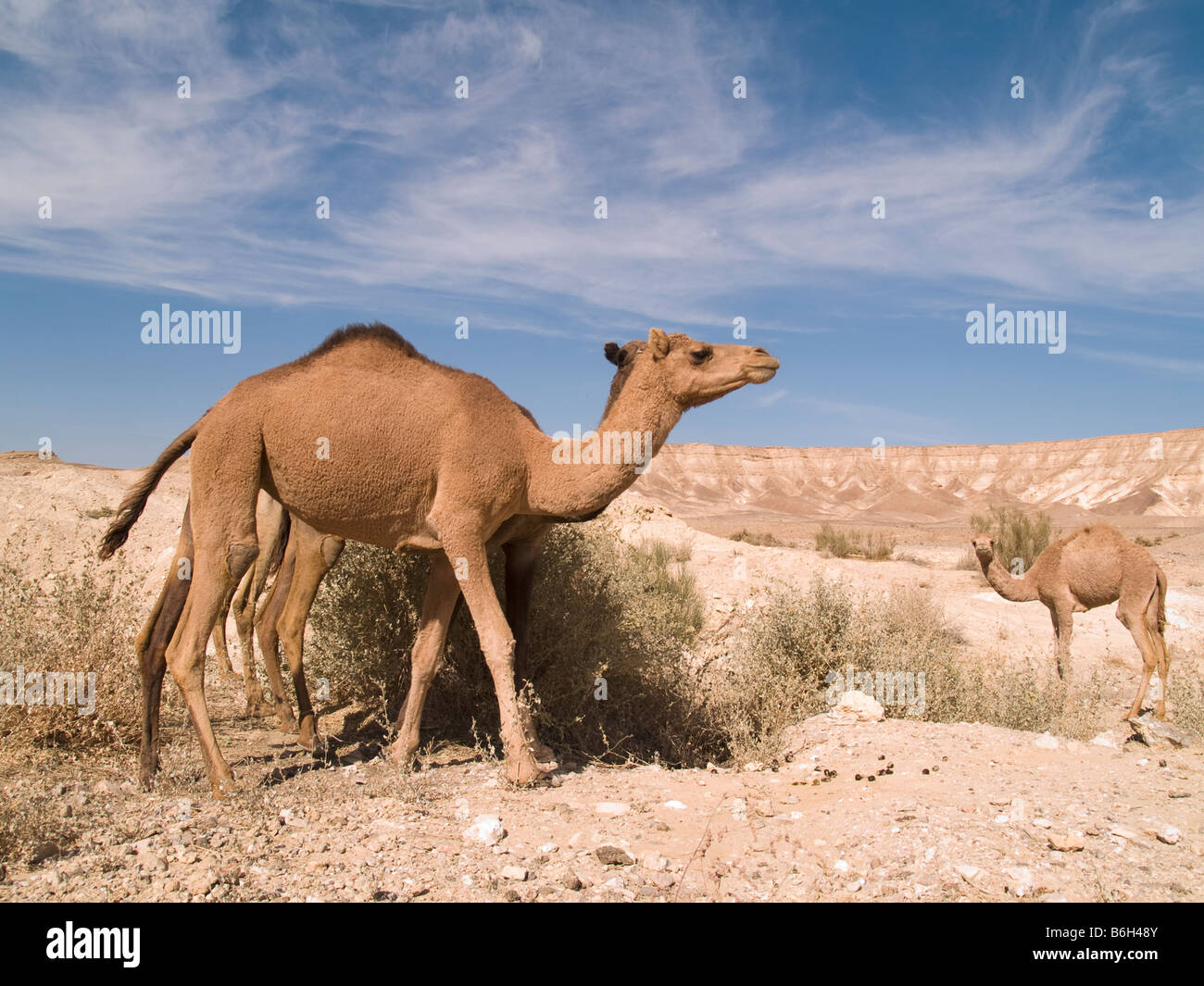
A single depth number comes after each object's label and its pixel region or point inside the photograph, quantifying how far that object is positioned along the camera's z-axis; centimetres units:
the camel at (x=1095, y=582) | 1037
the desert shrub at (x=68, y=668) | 589
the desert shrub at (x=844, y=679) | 780
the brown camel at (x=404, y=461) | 523
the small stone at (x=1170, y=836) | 430
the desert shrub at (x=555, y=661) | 704
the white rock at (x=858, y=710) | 708
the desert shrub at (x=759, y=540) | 3500
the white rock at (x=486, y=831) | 427
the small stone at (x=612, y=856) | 405
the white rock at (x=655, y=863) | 398
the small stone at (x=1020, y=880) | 368
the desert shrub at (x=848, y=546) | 2718
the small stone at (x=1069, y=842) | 411
